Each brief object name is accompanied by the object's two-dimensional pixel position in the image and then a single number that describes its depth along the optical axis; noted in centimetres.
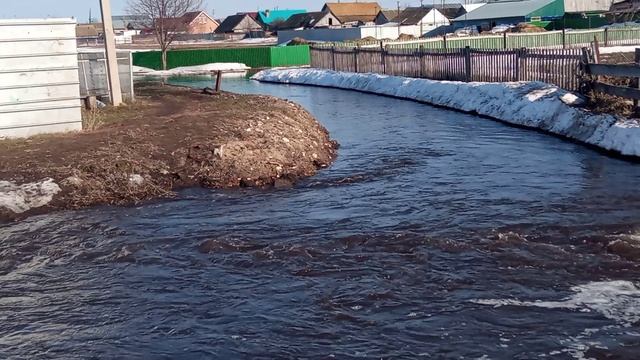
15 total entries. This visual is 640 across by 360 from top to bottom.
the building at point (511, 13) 8356
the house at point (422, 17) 10044
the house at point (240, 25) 13250
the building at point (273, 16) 13140
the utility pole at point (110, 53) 2073
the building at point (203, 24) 14240
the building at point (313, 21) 11119
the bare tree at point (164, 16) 5847
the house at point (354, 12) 11675
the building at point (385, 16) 11200
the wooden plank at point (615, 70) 1666
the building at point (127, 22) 6869
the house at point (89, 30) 12694
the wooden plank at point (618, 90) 1630
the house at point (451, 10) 11154
